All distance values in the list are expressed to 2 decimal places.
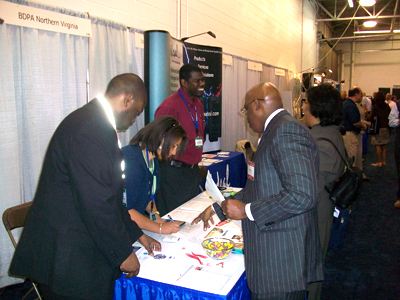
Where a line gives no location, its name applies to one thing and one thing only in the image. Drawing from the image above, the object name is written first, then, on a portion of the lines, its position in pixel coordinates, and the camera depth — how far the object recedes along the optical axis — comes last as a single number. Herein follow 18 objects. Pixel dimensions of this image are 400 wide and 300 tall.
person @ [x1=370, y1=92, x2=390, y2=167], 6.60
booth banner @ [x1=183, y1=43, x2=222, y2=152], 4.30
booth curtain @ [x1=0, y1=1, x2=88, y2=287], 2.39
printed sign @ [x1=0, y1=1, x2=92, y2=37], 2.35
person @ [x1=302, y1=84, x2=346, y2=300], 1.94
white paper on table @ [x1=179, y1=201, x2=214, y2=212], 2.16
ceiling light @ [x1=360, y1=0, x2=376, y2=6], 7.99
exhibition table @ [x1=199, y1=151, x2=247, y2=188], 3.98
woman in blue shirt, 1.67
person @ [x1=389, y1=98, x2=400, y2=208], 4.07
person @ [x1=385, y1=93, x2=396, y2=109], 11.65
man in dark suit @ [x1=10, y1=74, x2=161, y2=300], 1.05
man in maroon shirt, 2.51
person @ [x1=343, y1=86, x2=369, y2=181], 5.03
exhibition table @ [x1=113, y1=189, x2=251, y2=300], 1.24
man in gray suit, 1.12
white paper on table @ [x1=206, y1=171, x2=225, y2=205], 1.57
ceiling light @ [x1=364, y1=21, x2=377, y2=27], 10.64
